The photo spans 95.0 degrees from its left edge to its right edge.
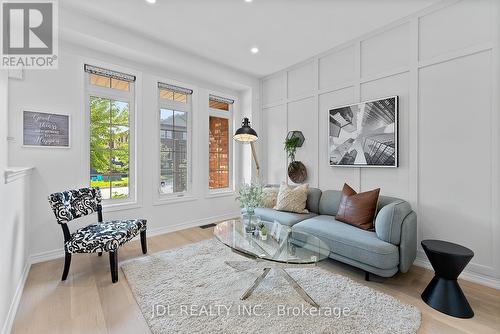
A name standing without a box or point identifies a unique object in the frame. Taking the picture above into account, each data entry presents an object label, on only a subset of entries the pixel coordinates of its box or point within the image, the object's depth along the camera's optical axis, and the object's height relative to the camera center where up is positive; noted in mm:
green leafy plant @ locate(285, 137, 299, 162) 4039 +362
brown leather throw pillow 2664 -519
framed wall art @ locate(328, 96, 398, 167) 2896 +450
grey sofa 2184 -753
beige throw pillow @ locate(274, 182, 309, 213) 3391 -497
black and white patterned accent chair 2270 -693
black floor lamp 3199 +453
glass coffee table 1853 -739
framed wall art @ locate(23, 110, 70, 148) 2621 +438
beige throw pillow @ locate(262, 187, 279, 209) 3701 -501
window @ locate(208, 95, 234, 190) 4598 +469
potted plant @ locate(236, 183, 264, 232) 2697 -397
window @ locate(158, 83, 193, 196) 3920 +501
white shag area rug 1674 -1155
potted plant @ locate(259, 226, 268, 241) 2299 -676
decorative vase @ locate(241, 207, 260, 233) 2512 -633
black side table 1847 -984
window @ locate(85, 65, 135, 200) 3240 +528
